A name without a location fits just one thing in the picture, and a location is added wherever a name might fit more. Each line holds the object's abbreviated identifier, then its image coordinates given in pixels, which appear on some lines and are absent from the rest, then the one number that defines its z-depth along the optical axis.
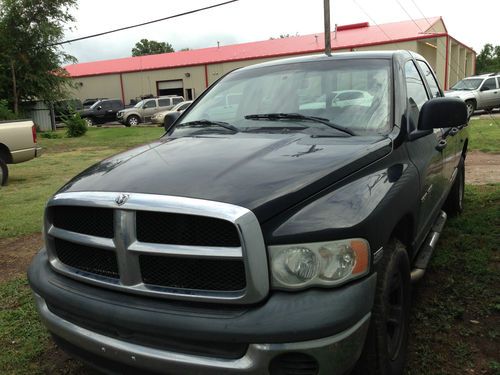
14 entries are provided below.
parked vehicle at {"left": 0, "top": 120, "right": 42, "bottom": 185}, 9.05
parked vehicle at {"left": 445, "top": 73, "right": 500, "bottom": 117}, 20.83
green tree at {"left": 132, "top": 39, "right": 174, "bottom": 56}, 91.88
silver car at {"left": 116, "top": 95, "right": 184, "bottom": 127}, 29.11
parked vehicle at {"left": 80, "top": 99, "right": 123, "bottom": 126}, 31.81
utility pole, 19.77
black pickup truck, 1.87
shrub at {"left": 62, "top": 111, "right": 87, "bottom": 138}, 21.70
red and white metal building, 31.94
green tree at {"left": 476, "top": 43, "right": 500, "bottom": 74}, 66.50
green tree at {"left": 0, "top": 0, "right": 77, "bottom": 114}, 24.84
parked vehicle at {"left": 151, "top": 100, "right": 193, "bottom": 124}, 26.32
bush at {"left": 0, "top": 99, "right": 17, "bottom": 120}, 20.73
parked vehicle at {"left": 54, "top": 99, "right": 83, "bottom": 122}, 27.68
